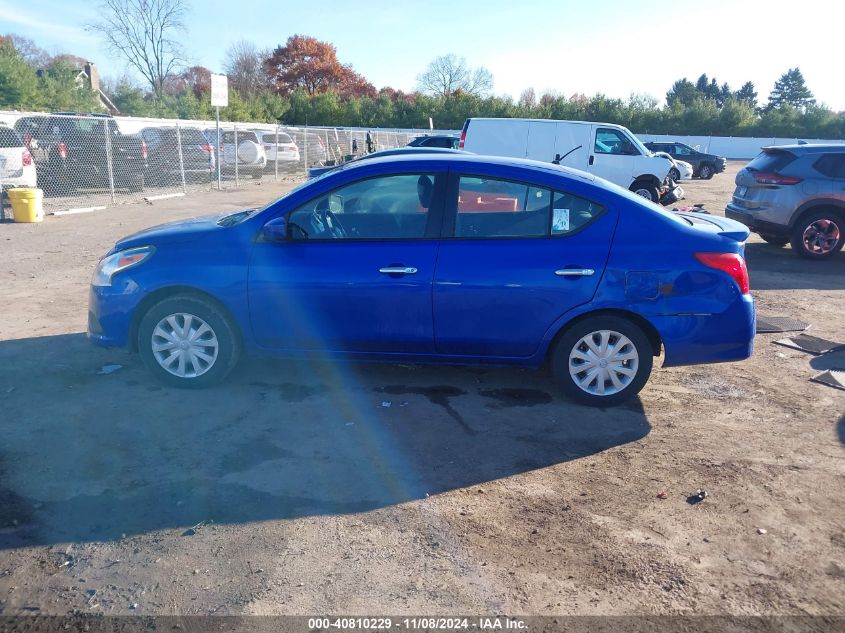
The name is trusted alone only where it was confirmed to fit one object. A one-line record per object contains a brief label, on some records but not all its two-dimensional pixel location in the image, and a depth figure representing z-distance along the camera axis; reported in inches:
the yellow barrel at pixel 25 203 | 516.1
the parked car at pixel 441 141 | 844.5
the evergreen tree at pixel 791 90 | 3791.8
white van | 669.9
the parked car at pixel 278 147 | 986.7
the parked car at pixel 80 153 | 633.6
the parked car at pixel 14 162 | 560.7
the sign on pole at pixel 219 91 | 747.4
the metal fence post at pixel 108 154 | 602.1
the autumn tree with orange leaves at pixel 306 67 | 2837.1
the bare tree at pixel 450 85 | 2994.6
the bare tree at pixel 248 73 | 2987.2
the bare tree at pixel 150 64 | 2107.5
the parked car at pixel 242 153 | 892.0
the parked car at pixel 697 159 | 1289.4
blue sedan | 191.0
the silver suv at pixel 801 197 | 437.4
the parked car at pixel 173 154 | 741.3
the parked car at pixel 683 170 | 1021.3
